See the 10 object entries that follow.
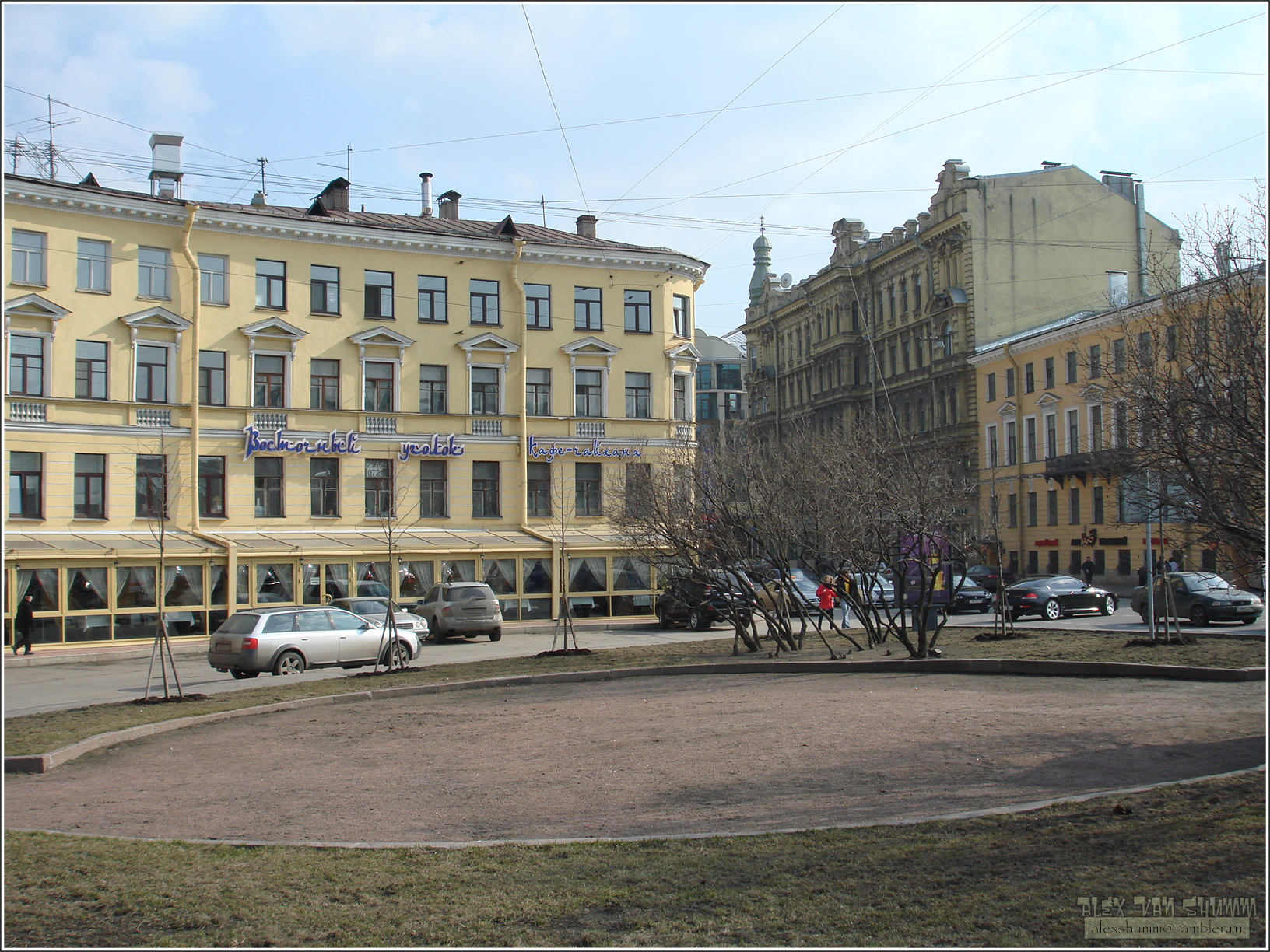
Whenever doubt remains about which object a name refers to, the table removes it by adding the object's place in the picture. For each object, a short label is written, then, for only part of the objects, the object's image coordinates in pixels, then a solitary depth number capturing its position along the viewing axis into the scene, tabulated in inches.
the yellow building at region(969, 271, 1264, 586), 1884.8
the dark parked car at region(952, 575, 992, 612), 1501.0
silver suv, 1251.2
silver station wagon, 874.8
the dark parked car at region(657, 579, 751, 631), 1051.9
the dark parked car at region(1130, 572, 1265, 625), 1081.4
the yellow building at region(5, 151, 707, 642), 1284.4
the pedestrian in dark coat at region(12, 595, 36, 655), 1125.1
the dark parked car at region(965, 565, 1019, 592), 1669.7
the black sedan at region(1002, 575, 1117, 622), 1304.1
